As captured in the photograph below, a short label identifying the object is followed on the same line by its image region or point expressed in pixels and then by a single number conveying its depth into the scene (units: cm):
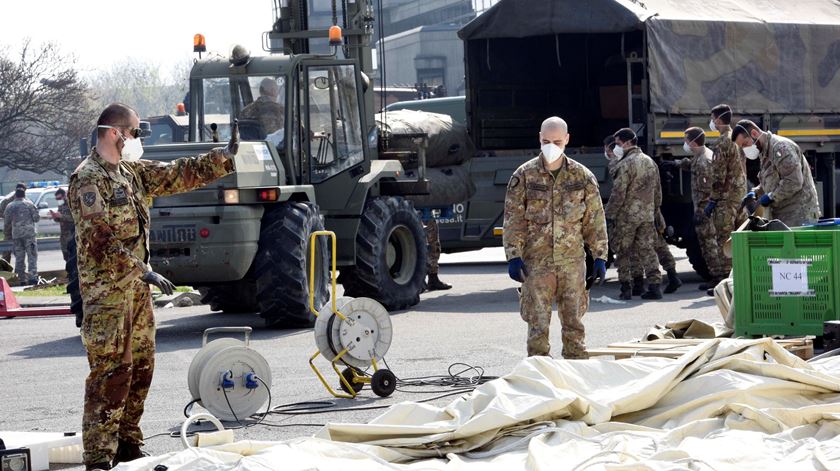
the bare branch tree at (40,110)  4522
